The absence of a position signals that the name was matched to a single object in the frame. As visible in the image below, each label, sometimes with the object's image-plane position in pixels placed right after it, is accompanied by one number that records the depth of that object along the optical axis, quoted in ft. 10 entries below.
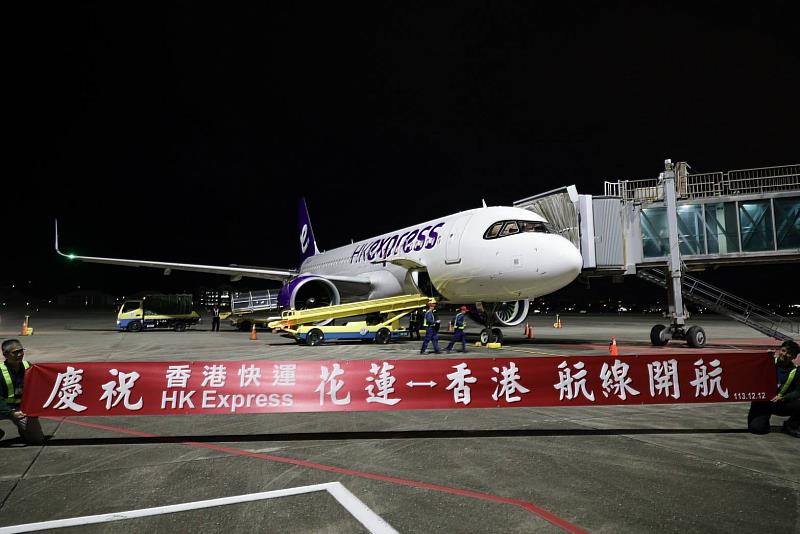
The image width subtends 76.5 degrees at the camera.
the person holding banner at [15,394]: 18.46
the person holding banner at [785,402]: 19.22
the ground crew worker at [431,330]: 45.55
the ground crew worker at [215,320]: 93.83
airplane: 44.57
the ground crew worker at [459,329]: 45.44
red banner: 19.29
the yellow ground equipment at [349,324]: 56.85
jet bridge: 50.60
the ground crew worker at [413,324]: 62.54
